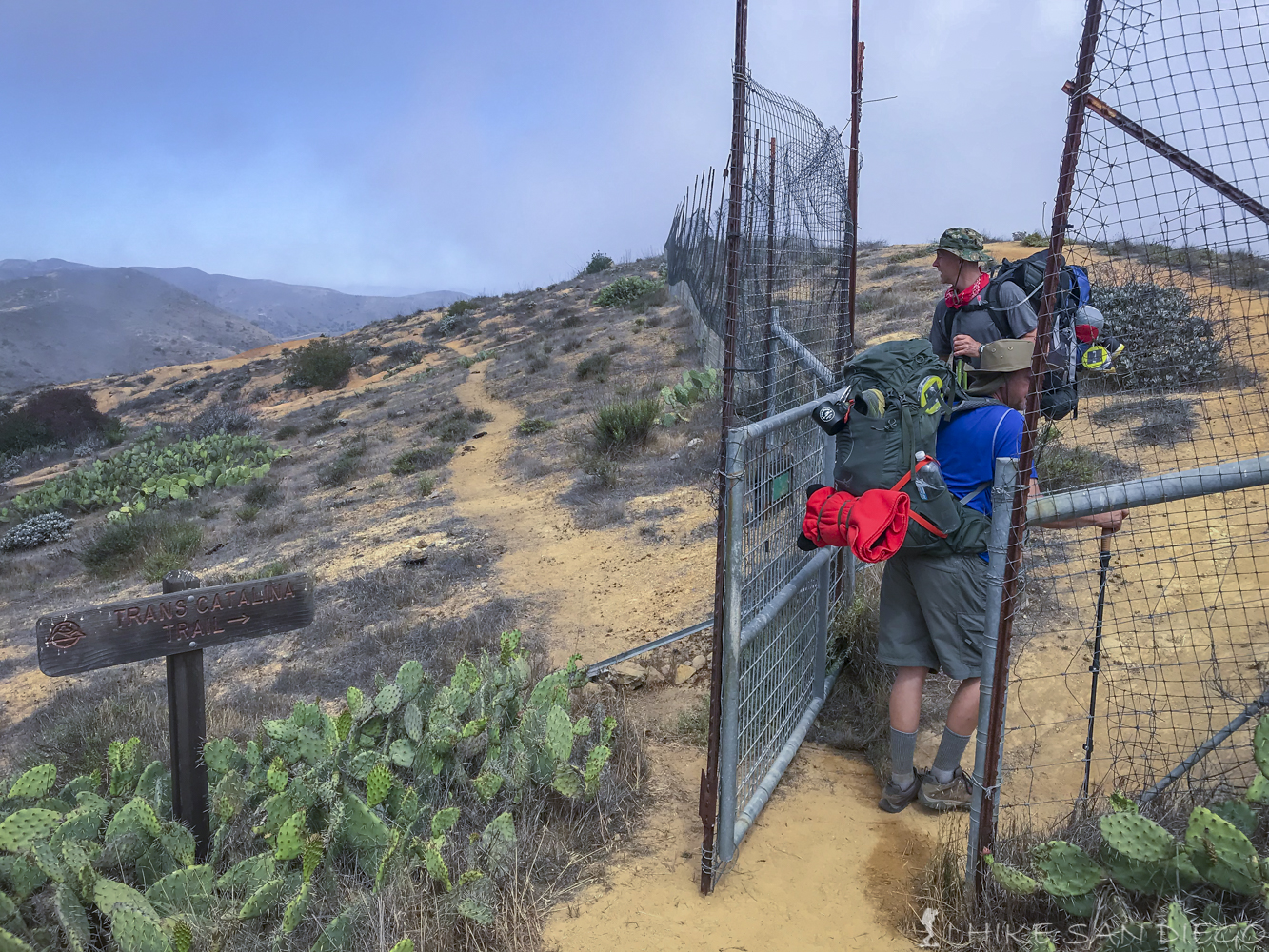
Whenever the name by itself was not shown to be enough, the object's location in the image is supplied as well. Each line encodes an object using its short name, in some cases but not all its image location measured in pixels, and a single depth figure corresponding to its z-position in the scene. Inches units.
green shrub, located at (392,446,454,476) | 459.2
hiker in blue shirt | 106.4
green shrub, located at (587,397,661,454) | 382.3
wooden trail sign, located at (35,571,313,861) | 101.2
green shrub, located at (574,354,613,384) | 610.5
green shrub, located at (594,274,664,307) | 980.6
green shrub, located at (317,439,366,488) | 473.4
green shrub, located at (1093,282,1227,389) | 251.4
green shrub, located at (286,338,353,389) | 1003.9
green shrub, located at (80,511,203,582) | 361.4
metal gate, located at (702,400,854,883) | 100.0
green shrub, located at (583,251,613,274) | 1572.3
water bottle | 101.7
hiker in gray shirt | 127.6
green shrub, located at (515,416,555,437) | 483.5
